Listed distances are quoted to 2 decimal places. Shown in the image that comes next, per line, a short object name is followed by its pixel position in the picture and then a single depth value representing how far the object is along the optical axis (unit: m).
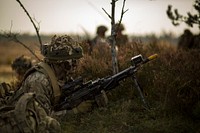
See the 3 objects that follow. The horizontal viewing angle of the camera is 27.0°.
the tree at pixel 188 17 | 10.65
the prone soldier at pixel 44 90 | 4.14
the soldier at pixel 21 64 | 9.70
